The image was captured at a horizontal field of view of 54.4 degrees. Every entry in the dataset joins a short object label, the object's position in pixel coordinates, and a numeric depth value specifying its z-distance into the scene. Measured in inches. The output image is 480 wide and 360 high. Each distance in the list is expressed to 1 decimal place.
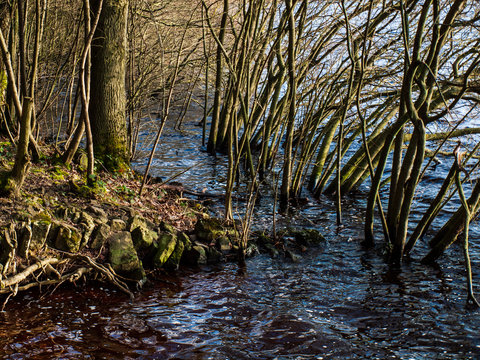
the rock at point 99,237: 218.7
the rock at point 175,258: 236.4
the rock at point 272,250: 262.2
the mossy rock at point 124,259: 215.0
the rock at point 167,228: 254.8
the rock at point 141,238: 233.8
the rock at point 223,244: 259.8
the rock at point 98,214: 230.2
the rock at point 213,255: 250.8
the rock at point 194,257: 245.8
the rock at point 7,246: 182.8
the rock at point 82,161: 285.7
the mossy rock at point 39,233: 198.2
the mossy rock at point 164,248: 232.1
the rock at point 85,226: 214.5
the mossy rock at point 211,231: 261.9
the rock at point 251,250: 259.6
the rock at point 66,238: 206.2
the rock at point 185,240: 247.6
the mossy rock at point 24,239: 193.2
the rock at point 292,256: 257.9
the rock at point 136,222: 238.7
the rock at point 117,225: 231.6
